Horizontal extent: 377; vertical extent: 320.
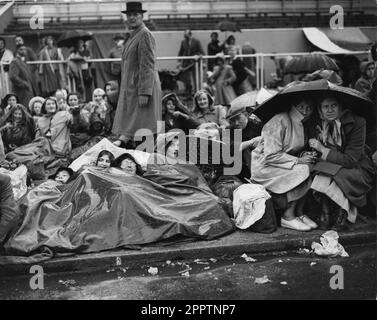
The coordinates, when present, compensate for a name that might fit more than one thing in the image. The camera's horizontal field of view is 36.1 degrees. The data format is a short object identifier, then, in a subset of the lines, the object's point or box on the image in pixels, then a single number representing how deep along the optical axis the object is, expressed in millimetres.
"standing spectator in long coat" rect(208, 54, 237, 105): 11250
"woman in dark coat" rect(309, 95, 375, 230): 5758
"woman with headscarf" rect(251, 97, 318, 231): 5895
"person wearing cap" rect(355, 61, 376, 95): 8992
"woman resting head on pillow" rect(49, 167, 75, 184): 6499
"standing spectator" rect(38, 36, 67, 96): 10906
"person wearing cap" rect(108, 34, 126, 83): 10895
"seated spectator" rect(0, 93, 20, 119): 9188
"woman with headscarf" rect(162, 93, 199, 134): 8219
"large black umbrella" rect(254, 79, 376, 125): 5704
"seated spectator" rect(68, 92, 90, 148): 8656
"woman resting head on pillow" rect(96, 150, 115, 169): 6676
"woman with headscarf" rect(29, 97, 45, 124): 9125
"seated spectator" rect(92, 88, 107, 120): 9013
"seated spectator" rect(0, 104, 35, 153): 8484
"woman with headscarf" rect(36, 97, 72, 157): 8383
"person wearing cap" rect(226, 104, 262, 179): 6707
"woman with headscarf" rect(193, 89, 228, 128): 8680
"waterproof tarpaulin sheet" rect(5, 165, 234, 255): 5344
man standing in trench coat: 7176
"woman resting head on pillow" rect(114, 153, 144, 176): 6375
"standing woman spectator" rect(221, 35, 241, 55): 11852
